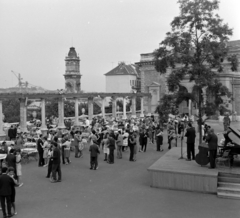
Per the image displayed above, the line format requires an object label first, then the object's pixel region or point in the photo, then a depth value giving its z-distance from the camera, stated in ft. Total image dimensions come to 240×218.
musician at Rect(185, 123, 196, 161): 40.11
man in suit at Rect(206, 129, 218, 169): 35.42
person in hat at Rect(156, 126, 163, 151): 57.31
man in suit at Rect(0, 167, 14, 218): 25.60
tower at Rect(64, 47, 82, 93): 307.99
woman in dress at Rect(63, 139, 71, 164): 46.57
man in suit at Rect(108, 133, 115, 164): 47.21
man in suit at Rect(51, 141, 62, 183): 36.71
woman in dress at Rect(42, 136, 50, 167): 45.05
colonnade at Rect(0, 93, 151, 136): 68.86
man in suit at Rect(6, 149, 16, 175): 35.22
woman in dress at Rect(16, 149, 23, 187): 35.06
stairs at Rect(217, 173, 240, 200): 31.85
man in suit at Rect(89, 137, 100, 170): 42.88
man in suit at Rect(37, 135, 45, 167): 44.84
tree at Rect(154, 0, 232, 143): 44.62
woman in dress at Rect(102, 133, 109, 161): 48.56
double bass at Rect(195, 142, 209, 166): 36.96
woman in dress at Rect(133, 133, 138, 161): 49.15
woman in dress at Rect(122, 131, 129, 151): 55.68
